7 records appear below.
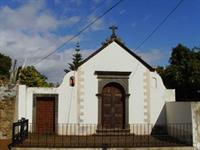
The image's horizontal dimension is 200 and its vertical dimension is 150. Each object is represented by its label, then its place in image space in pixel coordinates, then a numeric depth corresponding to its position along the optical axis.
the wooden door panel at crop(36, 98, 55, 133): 13.01
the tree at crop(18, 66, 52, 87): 20.55
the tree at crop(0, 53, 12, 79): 30.28
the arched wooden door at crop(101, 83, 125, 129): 13.25
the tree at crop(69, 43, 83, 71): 30.33
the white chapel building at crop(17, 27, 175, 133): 13.07
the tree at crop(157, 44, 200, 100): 19.95
